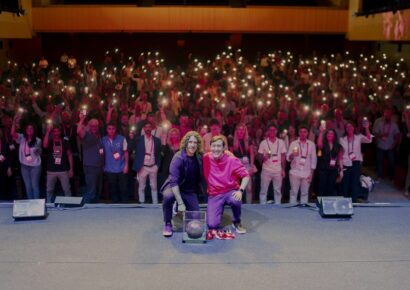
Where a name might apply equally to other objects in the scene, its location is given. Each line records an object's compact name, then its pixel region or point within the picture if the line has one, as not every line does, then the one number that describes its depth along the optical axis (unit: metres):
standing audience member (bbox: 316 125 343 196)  7.52
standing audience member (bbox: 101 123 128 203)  7.35
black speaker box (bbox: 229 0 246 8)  17.84
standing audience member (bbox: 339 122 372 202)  7.66
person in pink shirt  5.34
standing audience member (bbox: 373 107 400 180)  8.96
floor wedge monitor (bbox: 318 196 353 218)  5.72
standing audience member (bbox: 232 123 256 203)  7.39
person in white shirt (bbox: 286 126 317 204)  7.28
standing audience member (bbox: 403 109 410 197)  8.25
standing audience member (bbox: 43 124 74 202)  7.24
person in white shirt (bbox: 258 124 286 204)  7.31
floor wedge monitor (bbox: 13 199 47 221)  5.64
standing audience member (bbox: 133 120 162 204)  7.34
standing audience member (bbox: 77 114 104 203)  7.34
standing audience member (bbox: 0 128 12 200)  7.56
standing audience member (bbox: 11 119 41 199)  7.20
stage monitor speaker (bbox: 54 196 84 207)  6.04
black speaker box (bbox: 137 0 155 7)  18.58
